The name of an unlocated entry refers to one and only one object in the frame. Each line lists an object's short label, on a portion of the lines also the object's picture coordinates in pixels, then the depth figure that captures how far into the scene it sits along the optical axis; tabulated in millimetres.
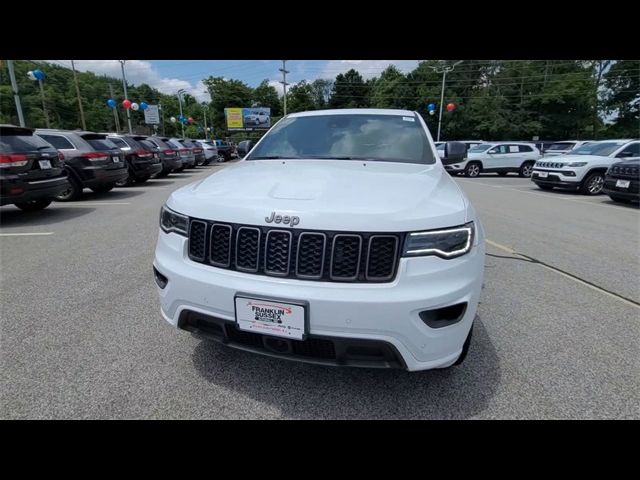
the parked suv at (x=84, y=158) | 8125
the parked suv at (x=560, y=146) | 20188
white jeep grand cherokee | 1586
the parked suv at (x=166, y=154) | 13617
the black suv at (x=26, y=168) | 5789
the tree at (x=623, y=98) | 43938
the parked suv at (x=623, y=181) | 8414
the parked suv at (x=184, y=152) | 16141
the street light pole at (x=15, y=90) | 14784
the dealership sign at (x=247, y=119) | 55500
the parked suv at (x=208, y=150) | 23212
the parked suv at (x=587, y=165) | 10594
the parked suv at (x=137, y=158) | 11031
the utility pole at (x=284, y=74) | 44878
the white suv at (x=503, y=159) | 17500
